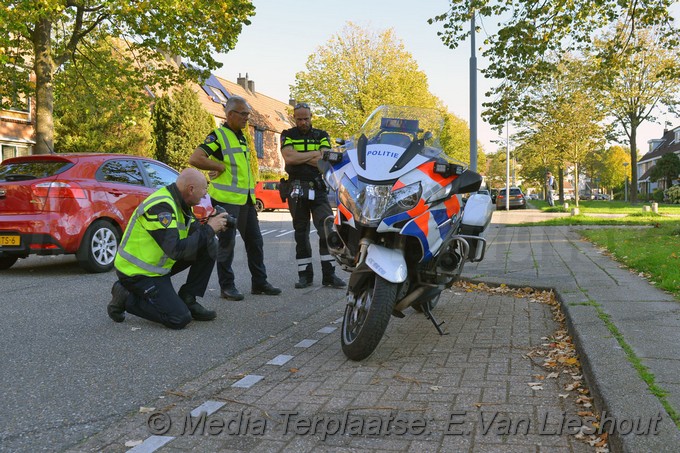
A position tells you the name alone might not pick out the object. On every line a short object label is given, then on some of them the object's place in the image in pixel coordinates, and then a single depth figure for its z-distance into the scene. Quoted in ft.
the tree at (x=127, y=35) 53.62
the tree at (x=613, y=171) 299.40
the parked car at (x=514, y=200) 138.82
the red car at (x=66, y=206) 25.53
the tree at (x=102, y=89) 64.18
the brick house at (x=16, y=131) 93.56
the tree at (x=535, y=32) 35.96
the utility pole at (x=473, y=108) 52.03
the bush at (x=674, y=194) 58.65
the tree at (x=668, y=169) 176.76
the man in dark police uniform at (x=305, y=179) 22.50
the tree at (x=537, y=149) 105.91
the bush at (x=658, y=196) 154.71
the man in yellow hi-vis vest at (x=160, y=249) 16.19
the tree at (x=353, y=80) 129.49
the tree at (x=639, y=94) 113.39
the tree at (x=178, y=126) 108.27
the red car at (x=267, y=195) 103.91
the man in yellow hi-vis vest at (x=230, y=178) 20.65
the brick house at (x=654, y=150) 260.19
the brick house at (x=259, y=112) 159.74
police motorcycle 13.12
